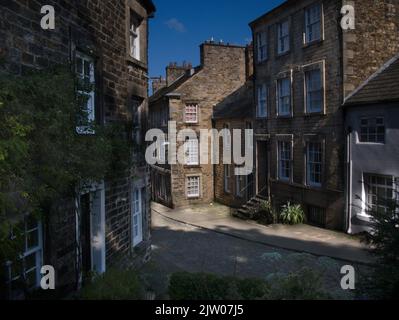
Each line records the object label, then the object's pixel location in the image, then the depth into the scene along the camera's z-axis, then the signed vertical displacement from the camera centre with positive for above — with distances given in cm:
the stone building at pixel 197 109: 2816 +290
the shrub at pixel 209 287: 736 -266
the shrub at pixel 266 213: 2053 -339
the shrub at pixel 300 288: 591 -209
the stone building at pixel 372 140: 1508 +26
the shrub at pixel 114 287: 621 -221
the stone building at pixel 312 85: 1731 +302
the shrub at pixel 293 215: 1988 -334
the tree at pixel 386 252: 612 -177
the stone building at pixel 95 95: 639 +135
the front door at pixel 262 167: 2358 -110
